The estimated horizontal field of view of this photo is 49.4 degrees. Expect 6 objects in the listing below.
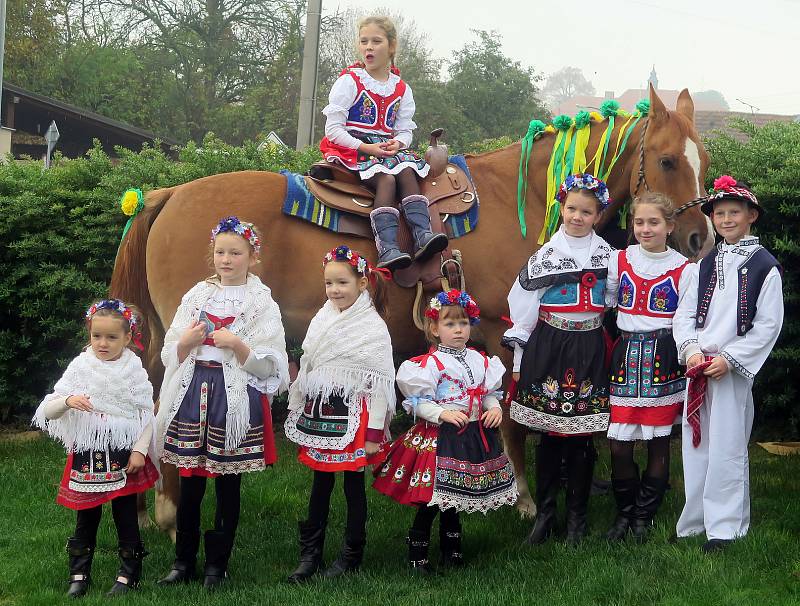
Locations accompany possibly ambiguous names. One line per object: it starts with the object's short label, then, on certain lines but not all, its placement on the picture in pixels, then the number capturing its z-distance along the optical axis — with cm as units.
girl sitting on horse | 477
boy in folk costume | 403
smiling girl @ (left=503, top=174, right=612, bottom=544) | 426
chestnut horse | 468
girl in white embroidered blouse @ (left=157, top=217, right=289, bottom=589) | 385
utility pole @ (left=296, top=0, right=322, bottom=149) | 1123
